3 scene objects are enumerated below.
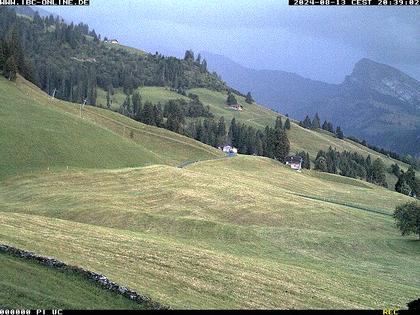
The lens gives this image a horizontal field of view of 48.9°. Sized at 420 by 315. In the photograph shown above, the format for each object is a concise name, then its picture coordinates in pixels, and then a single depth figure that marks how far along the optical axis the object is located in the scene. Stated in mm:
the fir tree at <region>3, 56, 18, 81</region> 138125
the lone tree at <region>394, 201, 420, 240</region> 66000
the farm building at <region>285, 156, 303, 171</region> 166075
